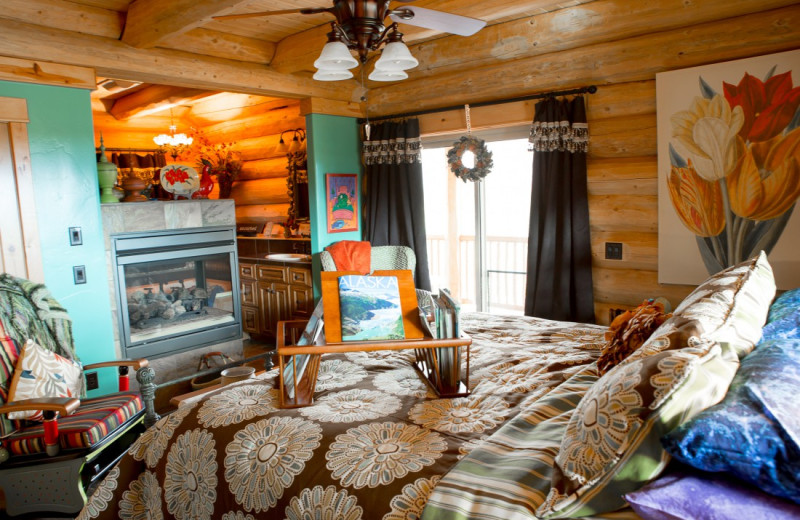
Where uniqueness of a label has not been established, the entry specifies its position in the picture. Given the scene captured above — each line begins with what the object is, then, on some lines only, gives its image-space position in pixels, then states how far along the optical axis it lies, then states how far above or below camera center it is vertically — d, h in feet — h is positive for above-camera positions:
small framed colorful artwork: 17.30 +0.11
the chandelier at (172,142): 22.13 +2.77
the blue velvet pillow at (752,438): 3.55 -1.64
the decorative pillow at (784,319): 5.74 -1.45
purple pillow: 3.57 -2.05
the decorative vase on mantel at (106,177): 12.99 +0.85
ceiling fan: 6.91 +2.25
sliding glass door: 15.56 -0.61
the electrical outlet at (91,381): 12.35 -3.71
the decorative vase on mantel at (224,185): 21.30 +0.92
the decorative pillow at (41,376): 9.09 -2.74
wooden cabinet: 17.90 -2.97
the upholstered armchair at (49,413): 8.44 -3.30
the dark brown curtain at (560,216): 13.12 -0.49
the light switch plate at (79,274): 12.12 -1.29
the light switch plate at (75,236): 12.04 -0.47
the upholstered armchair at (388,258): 16.81 -1.70
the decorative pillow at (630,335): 6.45 -1.70
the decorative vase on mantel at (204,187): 15.71 +0.66
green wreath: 14.62 +1.09
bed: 4.01 -2.32
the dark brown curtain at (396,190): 16.78 +0.38
